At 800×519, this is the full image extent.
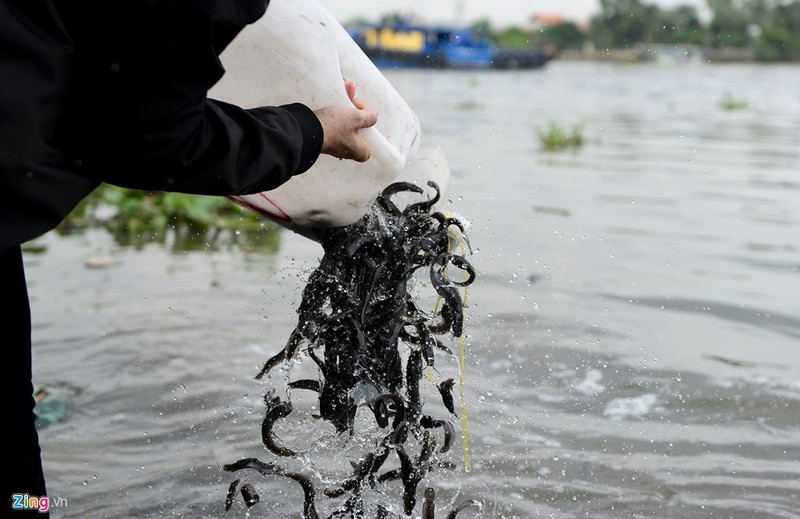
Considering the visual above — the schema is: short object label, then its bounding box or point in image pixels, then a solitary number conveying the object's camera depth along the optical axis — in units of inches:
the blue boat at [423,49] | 1486.2
